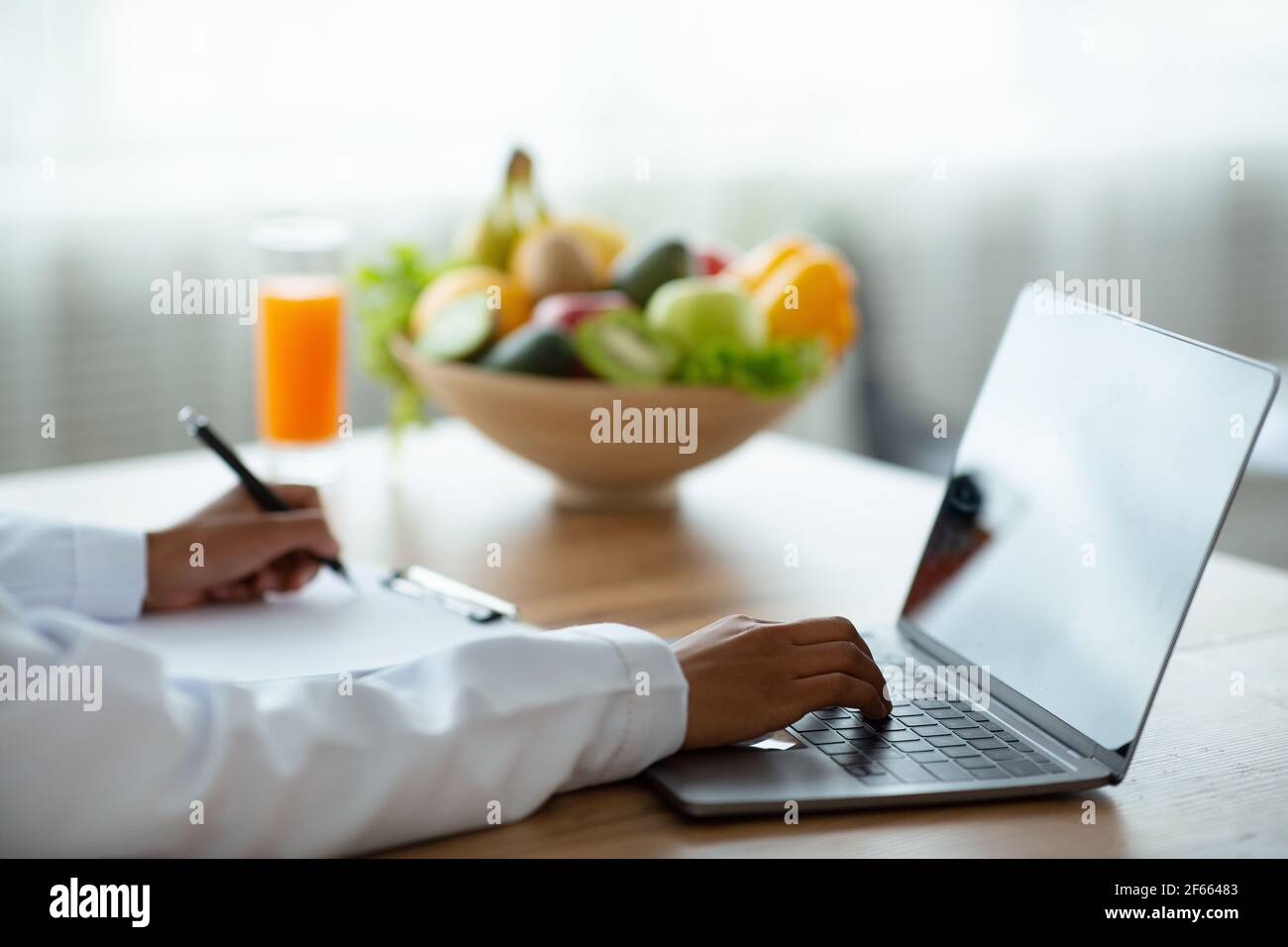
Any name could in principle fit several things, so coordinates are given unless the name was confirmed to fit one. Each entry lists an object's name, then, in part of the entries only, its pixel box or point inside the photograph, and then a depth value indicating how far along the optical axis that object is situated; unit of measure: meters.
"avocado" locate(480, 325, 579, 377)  1.34
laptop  0.78
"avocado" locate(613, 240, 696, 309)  1.43
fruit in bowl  1.33
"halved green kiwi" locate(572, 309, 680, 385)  1.33
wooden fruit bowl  1.33
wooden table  0.75
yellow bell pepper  1.41
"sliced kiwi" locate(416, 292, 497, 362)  1.40
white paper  0.95
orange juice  1.49
